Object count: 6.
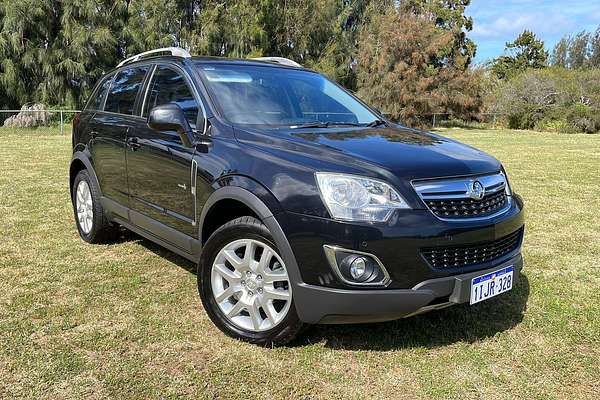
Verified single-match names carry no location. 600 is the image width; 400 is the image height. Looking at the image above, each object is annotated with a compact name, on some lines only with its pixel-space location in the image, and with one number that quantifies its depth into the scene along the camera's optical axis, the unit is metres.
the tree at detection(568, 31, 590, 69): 75.56
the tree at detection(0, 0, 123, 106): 24.62
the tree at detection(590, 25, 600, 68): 75.56
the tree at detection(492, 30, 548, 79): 68.31
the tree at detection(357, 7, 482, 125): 31.17
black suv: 2.80
